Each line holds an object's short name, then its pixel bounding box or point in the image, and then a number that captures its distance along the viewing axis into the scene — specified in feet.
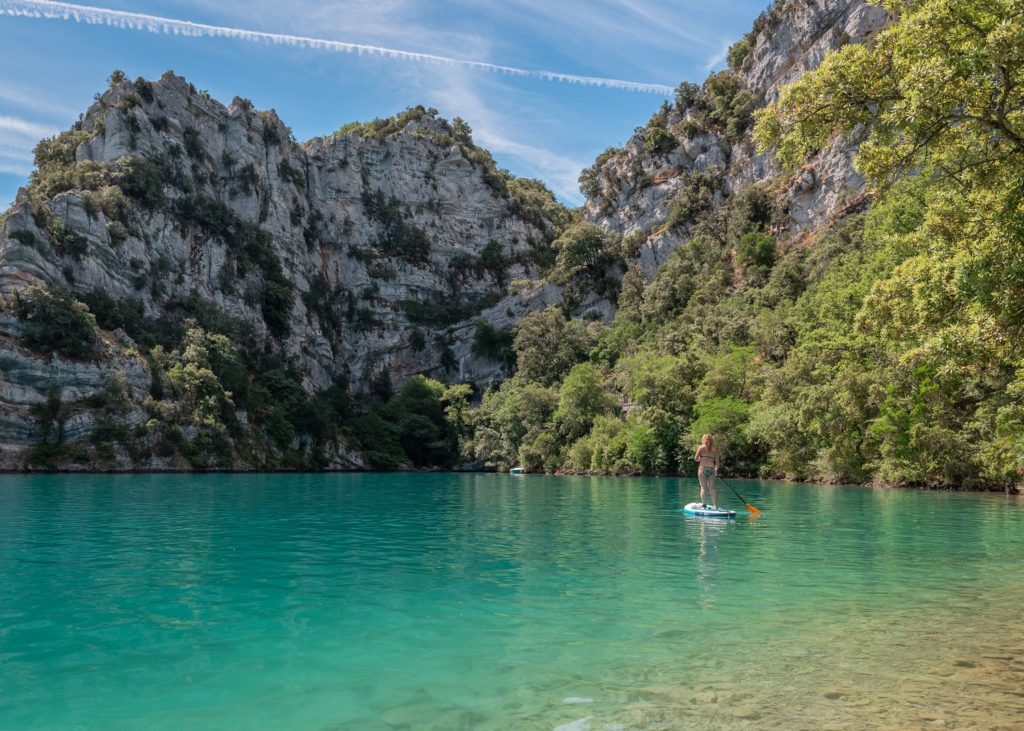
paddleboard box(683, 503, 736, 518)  71.46
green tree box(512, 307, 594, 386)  316.19
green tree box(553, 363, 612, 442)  253.71
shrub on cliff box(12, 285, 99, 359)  236.84
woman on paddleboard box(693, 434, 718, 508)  76.07
